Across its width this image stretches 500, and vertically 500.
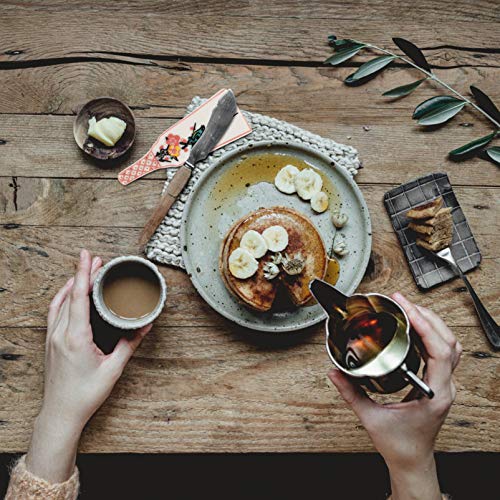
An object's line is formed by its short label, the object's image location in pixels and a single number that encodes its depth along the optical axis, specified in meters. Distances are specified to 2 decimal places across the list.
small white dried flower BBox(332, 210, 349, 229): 1.51
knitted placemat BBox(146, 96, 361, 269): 1.55
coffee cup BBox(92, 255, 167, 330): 1.38
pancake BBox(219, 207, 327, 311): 1.44
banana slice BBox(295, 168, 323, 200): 1.53
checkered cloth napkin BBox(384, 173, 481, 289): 1.54
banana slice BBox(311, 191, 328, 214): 1.53
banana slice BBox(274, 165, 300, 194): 1.53
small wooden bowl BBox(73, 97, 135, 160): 1.52
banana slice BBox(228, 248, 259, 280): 1.42
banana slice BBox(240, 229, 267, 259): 1.43
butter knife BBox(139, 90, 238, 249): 1.50
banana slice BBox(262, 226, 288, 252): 1.44
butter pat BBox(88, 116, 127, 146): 1.50
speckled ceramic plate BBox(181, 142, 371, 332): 1.50
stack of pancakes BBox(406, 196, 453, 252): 1.47
